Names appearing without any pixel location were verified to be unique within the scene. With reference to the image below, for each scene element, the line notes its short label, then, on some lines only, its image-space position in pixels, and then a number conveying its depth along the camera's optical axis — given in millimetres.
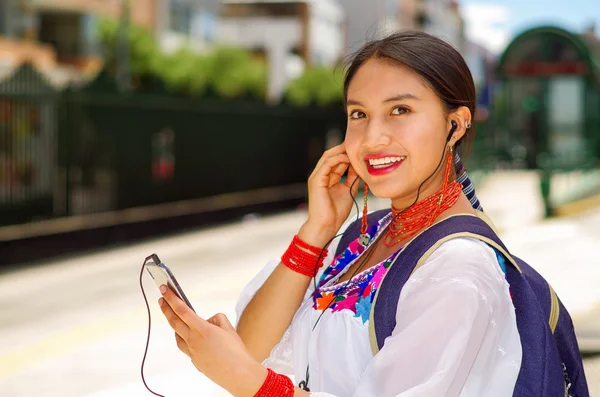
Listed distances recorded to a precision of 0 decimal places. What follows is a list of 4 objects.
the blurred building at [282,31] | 65875
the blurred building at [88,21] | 38281
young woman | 1826
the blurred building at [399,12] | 80188
